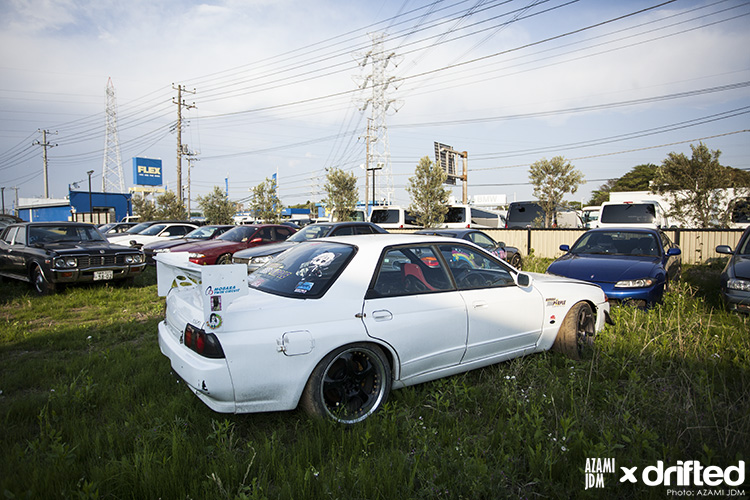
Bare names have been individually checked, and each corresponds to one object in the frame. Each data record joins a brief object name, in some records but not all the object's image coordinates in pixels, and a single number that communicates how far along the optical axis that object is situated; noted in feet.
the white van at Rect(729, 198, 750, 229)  47.03
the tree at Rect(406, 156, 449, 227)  67.77
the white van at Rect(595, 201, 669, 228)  44.70
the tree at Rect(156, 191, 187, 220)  101.14
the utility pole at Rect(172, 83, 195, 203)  92.97
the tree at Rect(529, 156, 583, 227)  62.85
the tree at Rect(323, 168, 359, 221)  86.63
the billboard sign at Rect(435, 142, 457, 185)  97.76
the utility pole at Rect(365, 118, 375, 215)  124.88
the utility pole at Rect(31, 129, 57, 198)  170.96
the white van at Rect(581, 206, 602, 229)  107.83
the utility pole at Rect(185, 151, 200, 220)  147.13
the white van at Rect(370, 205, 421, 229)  63.87
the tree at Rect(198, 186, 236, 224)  95.81
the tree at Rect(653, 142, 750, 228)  45.96
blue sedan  19.83
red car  32.78
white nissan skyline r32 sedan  8.79
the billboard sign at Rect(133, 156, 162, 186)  207.12
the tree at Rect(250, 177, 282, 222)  85.40
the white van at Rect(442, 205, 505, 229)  64.61
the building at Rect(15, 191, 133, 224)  164.90
